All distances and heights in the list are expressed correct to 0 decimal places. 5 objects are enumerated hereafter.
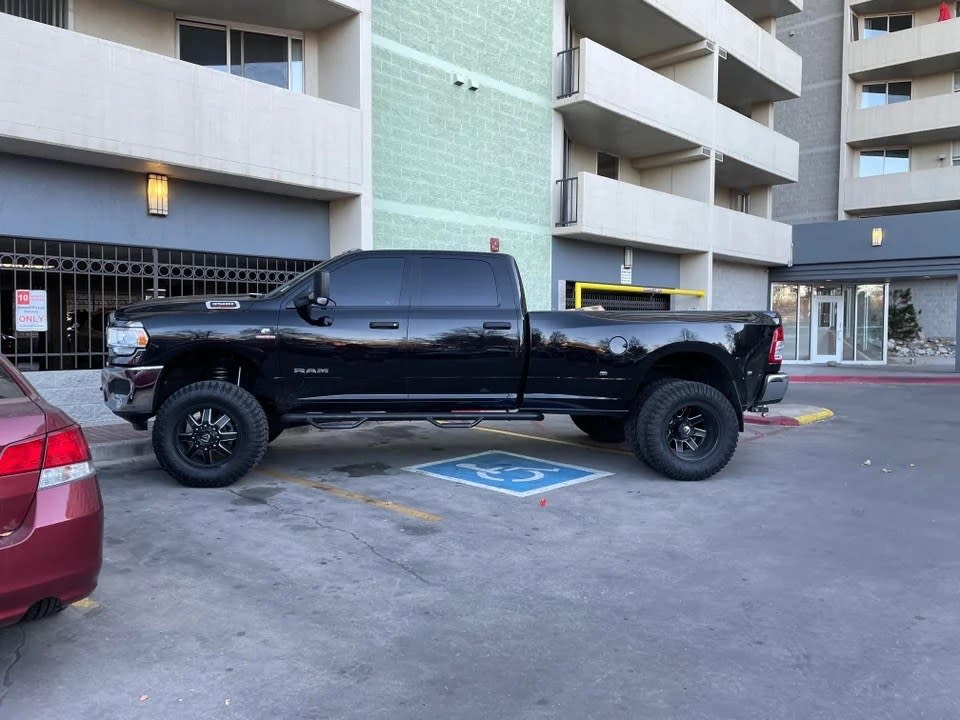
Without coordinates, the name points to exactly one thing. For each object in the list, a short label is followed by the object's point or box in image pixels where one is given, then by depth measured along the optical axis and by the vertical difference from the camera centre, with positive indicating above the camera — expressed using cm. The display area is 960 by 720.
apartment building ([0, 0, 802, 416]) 933 +292
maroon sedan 305 -79
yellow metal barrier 1706 +97
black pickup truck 670 -32
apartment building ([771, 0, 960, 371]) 2420 +645
